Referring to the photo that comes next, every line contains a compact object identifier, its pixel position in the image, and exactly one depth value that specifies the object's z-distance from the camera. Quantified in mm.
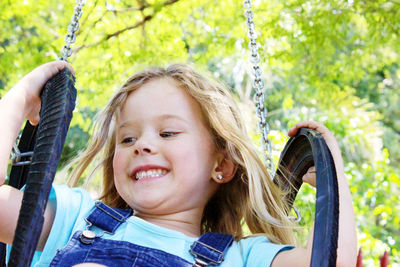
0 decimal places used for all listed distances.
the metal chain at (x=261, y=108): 806
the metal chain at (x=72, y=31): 782
